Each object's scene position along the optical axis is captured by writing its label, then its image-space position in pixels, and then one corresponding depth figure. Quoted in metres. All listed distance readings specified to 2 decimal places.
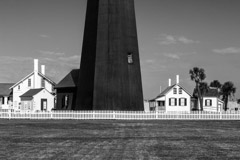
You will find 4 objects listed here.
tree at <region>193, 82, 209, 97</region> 70.94
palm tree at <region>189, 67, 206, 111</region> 74.25
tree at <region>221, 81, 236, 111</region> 91.85
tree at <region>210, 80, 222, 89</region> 97.06
